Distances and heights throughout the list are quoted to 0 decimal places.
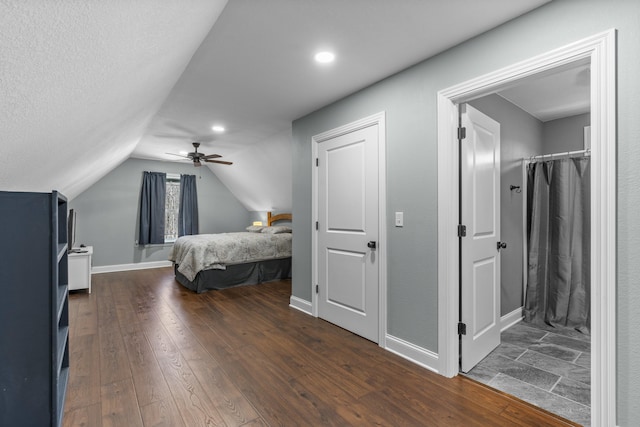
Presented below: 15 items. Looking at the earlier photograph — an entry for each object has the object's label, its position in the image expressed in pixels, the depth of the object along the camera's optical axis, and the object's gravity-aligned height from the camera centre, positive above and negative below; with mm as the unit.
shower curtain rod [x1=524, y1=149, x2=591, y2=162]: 3085 +602
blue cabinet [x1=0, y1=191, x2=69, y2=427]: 1131 -370
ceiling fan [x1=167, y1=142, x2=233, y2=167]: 5149 +968
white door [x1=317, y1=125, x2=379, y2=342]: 2812 -190
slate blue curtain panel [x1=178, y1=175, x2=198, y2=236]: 7059 +129
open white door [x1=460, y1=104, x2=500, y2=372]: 2273 -198
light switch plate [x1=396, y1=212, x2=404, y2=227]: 2529 -58
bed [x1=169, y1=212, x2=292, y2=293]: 4668 -767
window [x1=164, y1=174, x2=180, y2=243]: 7039 +130
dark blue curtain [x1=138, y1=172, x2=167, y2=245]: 6535 +101
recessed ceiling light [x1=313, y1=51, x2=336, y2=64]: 2246 +1173
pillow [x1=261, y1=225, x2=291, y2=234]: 6016 -338
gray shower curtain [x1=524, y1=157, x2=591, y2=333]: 3074 -325
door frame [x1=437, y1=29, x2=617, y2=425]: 1478 +28
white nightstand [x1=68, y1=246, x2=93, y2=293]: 4480 -854
